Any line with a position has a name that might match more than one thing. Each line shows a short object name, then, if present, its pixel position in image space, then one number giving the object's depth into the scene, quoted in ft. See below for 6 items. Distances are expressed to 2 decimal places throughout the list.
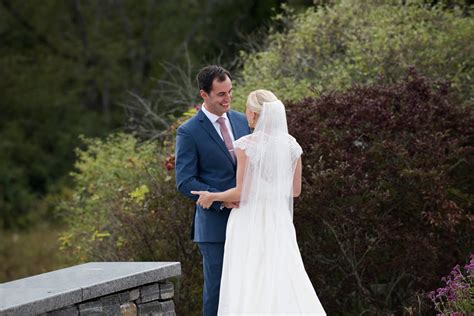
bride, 37.06
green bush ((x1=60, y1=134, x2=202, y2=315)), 54.73
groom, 39.13
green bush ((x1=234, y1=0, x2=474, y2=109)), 62.98
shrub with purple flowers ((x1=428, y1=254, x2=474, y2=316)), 40.31
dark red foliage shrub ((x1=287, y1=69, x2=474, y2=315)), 49.30
